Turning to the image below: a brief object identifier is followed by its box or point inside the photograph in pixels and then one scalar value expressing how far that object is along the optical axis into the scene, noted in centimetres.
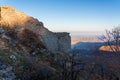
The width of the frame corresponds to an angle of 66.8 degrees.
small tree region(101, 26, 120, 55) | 946
